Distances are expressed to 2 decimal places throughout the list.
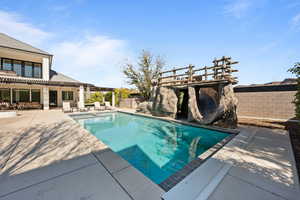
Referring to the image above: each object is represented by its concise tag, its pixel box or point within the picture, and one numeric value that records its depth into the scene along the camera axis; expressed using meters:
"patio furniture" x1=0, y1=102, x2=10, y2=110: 11.23
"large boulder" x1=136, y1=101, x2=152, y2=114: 11.29
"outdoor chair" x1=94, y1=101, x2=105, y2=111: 13.62
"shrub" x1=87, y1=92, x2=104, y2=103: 18.45
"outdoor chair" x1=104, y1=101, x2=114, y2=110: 14.20
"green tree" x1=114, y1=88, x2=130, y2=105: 19.38
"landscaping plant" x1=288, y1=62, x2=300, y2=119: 4.01
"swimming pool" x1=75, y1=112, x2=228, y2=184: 3.59
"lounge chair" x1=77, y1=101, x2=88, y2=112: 12.32
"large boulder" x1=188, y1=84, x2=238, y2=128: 6.27
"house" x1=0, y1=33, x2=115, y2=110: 11.20
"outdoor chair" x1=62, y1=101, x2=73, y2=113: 11.19
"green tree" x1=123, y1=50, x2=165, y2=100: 17.20
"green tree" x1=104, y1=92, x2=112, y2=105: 19.54
